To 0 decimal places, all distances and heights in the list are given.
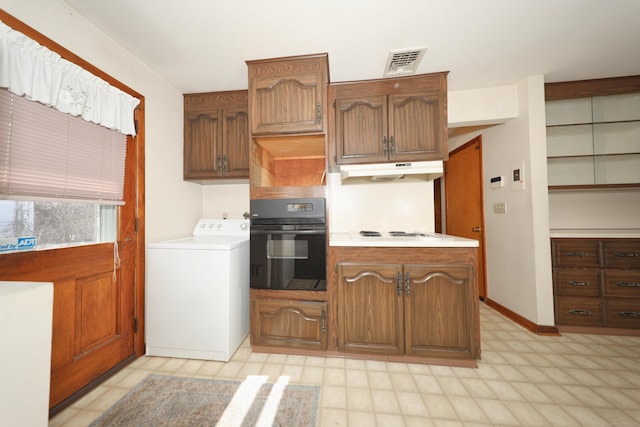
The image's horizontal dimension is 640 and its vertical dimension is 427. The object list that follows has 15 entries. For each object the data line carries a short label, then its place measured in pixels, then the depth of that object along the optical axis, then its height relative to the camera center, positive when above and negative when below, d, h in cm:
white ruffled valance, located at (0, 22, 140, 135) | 115 +79
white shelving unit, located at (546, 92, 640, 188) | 231 +74
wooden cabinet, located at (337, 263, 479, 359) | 172 -68
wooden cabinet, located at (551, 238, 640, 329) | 217 -62
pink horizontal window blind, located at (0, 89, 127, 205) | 115 +38
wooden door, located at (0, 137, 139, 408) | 131 -50
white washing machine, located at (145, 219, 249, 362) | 181 -61
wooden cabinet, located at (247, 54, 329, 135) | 191 +102
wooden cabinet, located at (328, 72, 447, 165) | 212 +89
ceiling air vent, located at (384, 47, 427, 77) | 187 +130
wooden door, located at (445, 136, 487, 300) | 305 +30
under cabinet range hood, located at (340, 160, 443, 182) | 200 +42
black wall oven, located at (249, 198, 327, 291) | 187 -20
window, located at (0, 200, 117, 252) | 117 +0
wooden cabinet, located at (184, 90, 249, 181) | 237 +85
